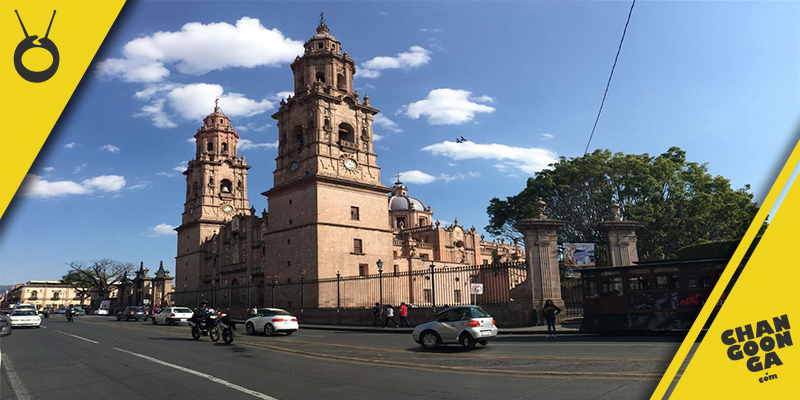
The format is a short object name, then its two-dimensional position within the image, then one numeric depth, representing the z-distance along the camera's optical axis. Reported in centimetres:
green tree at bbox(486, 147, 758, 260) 3634
